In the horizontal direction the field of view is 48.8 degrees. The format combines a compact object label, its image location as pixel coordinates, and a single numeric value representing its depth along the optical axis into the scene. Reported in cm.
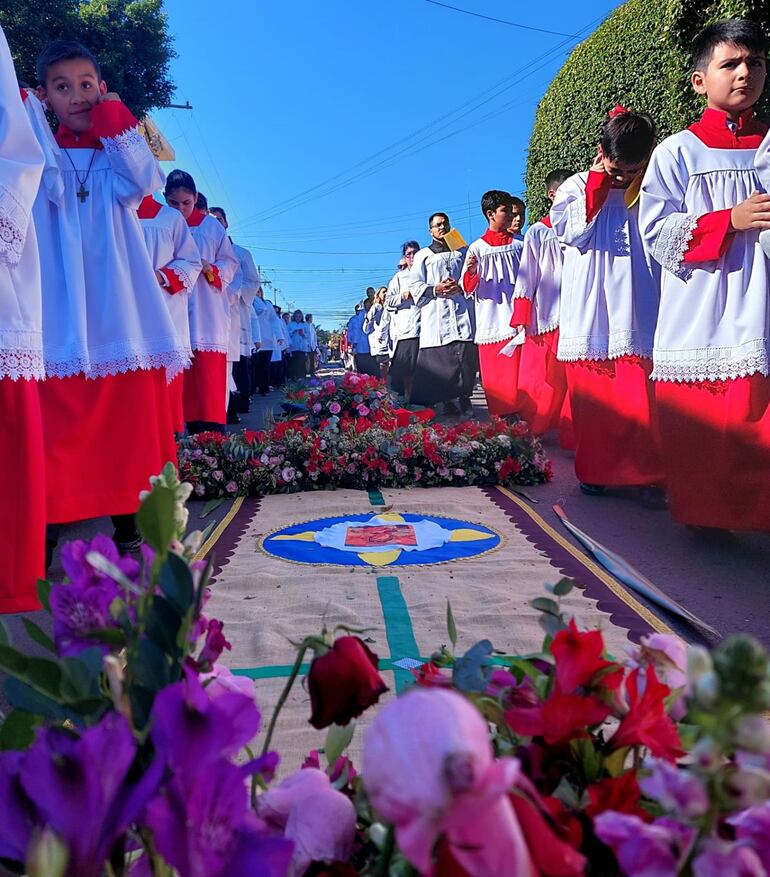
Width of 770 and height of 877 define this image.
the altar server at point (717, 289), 339
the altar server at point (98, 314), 327
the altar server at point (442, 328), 977
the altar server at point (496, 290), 788
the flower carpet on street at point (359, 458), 529
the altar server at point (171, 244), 533
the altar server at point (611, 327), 469
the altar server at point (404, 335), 1128
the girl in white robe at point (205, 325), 673
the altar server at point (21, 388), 260
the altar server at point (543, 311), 698
